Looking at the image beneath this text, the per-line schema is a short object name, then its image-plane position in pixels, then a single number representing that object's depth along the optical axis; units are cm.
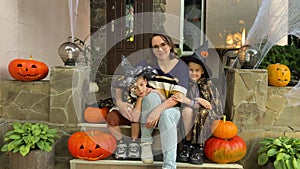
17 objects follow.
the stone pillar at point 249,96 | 252
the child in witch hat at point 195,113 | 229
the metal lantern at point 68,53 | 268
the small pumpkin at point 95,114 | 263
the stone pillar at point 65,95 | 261
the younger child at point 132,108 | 232
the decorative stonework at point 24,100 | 269
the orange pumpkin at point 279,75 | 259
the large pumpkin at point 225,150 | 230
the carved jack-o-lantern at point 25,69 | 266
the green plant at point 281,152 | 221
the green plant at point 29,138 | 231
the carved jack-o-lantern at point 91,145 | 232
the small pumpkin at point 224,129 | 234
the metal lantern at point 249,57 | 255
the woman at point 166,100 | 220
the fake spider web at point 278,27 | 262
